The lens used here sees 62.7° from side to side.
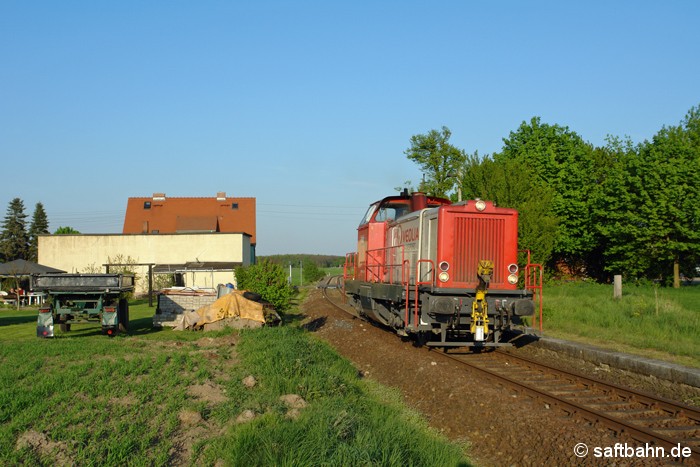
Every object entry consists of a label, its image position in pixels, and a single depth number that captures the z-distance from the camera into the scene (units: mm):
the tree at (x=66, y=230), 77638
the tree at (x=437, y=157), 46312
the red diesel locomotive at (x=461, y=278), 11586
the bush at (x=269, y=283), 18062
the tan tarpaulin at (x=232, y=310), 15297
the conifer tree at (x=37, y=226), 62531
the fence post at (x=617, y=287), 19969
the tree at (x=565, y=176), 41375
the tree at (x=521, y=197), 27297
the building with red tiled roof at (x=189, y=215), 53875
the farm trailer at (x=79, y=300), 13898
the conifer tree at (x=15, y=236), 60469
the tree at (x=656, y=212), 34312
